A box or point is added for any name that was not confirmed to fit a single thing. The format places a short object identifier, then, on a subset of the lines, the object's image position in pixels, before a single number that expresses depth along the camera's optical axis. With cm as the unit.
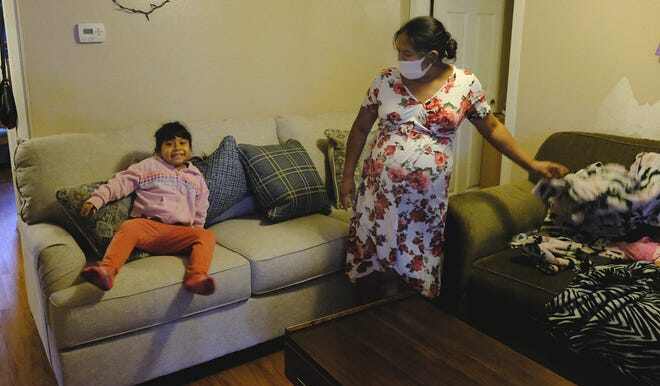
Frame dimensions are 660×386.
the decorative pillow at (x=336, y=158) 287
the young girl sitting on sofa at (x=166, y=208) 203
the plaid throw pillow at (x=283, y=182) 258
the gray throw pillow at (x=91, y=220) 212
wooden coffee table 154
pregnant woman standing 209
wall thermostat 268
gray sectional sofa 191
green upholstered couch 198
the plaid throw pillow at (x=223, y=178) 252
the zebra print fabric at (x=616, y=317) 171
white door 402
